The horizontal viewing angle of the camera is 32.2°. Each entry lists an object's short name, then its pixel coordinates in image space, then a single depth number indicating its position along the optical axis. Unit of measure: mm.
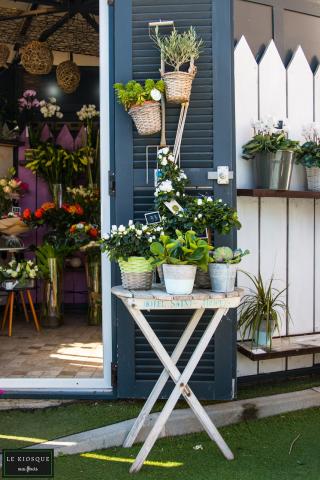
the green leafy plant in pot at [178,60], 3096
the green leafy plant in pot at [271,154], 3570
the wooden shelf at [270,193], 3502
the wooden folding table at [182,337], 2555
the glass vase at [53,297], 5543
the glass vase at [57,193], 6285
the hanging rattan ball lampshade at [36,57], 5906
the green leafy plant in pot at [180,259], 2547
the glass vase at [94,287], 5609
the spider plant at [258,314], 3570
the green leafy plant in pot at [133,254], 2689
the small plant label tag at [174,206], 2975
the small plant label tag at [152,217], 3103
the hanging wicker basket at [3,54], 5914
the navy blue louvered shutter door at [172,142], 3305
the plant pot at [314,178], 3822
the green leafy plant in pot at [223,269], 2686
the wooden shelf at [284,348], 3424
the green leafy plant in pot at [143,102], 3078
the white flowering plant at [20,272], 5156
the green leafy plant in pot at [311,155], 3709
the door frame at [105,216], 3400
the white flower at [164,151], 3133
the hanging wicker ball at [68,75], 6188
